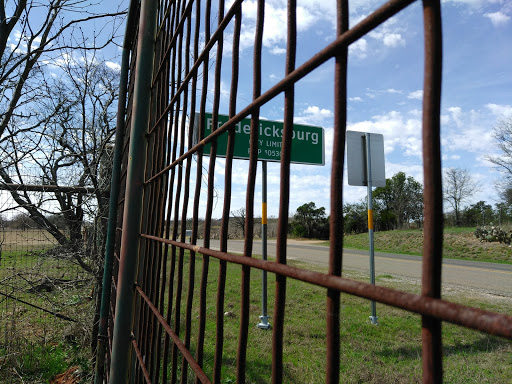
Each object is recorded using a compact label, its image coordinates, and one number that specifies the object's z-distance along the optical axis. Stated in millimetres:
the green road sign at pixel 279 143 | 3594
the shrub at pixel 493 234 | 19031
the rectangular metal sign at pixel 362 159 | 5270
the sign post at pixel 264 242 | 4879
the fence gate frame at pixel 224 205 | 324
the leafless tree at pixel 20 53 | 3531
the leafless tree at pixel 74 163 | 3455
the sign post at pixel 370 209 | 5047
